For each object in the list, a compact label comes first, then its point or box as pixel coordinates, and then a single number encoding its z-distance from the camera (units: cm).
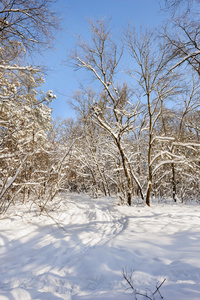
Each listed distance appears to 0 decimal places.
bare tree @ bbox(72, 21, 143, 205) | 631
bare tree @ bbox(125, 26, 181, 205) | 601
